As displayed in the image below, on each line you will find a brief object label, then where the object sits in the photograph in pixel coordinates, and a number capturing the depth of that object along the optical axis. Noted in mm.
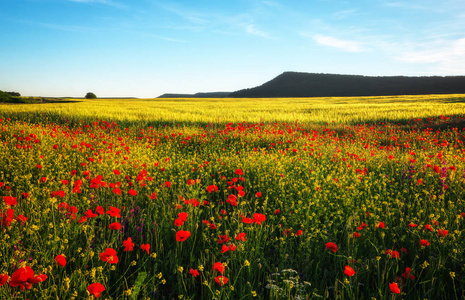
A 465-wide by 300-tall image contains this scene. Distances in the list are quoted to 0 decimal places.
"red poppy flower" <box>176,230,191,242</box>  1731
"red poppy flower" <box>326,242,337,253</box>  1858
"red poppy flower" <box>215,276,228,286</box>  1465
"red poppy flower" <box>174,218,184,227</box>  1939
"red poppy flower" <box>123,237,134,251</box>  1782
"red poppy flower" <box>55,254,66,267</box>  1459
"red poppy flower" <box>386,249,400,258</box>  1817
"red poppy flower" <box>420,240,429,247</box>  1942
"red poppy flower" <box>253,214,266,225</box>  1971
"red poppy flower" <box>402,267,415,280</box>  1736
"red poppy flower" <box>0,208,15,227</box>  1885
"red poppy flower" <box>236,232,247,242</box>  1806
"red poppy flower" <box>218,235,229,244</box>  2023
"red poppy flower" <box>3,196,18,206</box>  1882
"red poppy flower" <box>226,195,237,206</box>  2340
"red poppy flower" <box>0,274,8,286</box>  1278
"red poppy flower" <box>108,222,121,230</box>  1928
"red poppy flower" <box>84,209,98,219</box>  2006
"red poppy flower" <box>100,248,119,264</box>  1542
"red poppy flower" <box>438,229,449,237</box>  2007
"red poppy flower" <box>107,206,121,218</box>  1953
